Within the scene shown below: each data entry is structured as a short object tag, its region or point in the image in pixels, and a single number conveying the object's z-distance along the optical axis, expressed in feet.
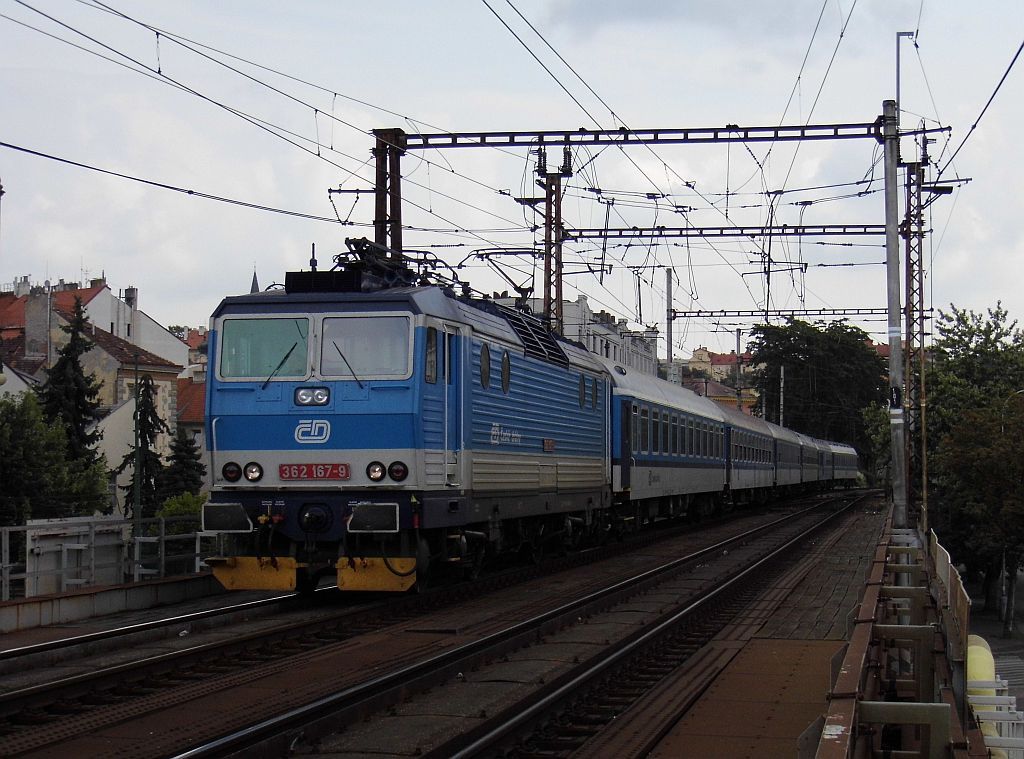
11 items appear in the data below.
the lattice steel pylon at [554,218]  91.35
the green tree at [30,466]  142.92
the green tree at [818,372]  277.64
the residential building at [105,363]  203.26
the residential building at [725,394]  353.00
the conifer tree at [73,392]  174.19
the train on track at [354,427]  43.50
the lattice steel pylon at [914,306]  86.69
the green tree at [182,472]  170.81
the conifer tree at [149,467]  160.71
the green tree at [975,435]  112.47
